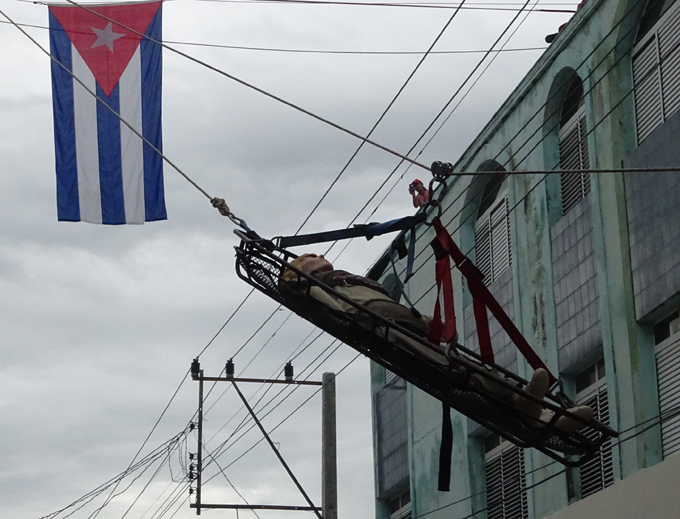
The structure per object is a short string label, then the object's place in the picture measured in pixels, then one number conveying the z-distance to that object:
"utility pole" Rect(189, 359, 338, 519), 19.50
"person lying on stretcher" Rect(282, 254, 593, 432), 10.55
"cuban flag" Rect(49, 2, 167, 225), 17.56
